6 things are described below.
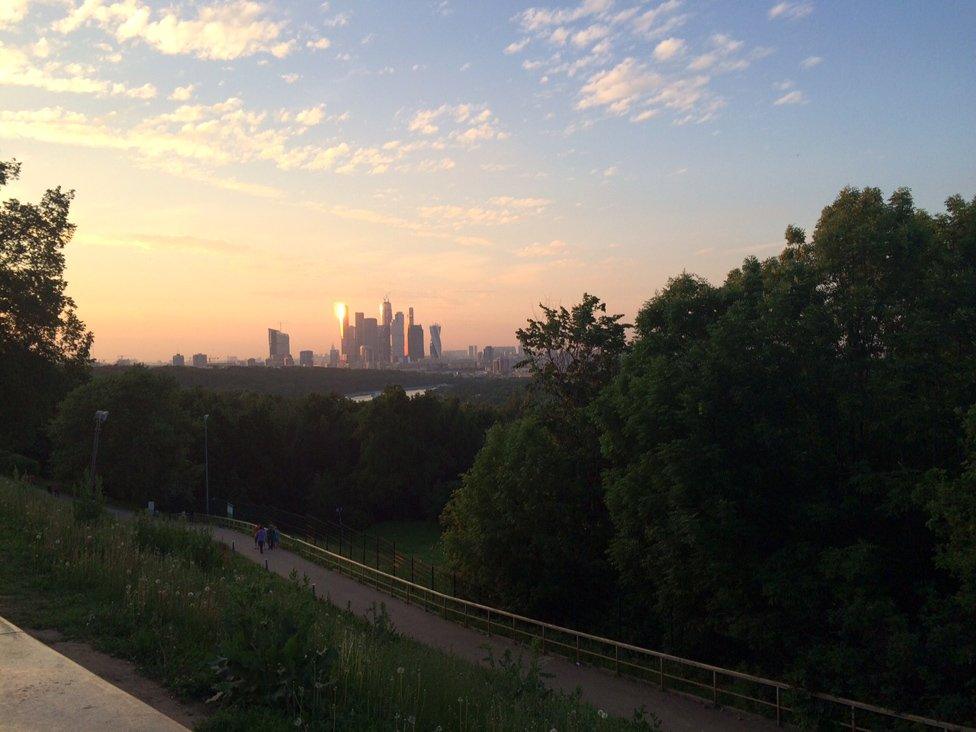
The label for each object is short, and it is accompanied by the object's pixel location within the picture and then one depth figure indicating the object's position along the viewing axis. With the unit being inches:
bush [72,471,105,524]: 448.1
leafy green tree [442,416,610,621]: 984.3
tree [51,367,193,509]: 1892.2
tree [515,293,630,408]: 1172.5
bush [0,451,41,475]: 1302.2
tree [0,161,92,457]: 1246.9
